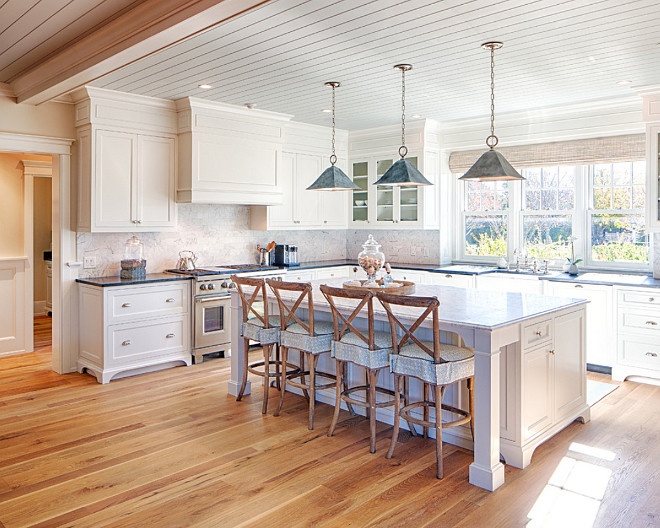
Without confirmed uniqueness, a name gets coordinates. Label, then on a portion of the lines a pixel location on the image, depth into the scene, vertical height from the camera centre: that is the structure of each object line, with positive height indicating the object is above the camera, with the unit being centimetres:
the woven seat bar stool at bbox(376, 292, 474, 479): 297 -60
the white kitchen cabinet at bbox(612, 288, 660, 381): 470 -69
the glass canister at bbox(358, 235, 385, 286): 405 -7
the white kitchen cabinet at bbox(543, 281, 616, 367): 495 -60
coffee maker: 646 -1
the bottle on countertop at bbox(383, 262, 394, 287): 417 -18
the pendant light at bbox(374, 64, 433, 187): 394 +55
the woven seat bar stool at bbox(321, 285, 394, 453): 327 -57
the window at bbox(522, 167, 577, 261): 593 +46
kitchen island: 291 -67
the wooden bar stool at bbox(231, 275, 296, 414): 397 -56
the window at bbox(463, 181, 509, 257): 647 +42
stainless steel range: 542 -55
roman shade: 525 +102
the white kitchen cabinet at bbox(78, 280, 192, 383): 487 -67
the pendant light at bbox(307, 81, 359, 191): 436 +57
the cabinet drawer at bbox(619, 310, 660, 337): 470 -59
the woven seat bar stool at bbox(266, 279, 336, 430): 369 -55
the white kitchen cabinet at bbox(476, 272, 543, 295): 554 -30
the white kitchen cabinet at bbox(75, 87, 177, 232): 495 +85
